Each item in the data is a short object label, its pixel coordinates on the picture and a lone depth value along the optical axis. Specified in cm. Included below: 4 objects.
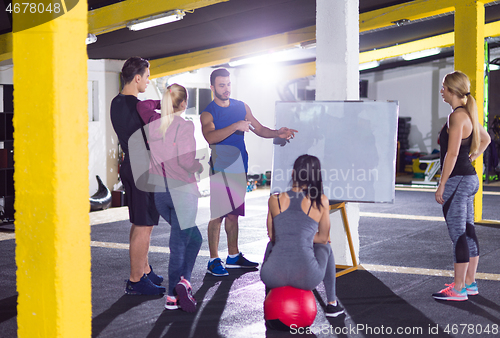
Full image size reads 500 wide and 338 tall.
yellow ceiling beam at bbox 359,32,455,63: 1062
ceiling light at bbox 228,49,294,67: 984
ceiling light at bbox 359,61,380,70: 1309
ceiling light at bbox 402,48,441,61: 1122
